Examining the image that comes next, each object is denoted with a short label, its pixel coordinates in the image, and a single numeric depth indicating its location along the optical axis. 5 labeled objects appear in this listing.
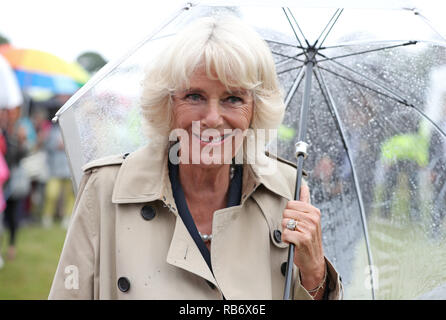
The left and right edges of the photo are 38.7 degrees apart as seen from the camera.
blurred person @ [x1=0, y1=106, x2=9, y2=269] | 8.18
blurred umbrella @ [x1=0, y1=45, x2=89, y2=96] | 10.73
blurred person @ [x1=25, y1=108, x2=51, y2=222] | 10.80
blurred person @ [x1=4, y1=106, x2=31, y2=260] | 8.75
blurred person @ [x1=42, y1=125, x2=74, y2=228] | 11.12
